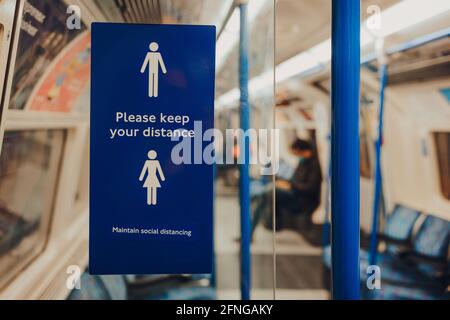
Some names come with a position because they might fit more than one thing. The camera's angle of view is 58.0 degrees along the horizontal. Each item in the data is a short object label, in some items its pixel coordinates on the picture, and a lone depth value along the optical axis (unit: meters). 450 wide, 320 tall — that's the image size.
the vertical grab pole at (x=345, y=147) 1.31
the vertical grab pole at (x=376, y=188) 3.92
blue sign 1.49
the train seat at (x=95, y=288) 1.56
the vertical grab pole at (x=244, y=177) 2.14
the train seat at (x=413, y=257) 4.44
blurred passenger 6.40
